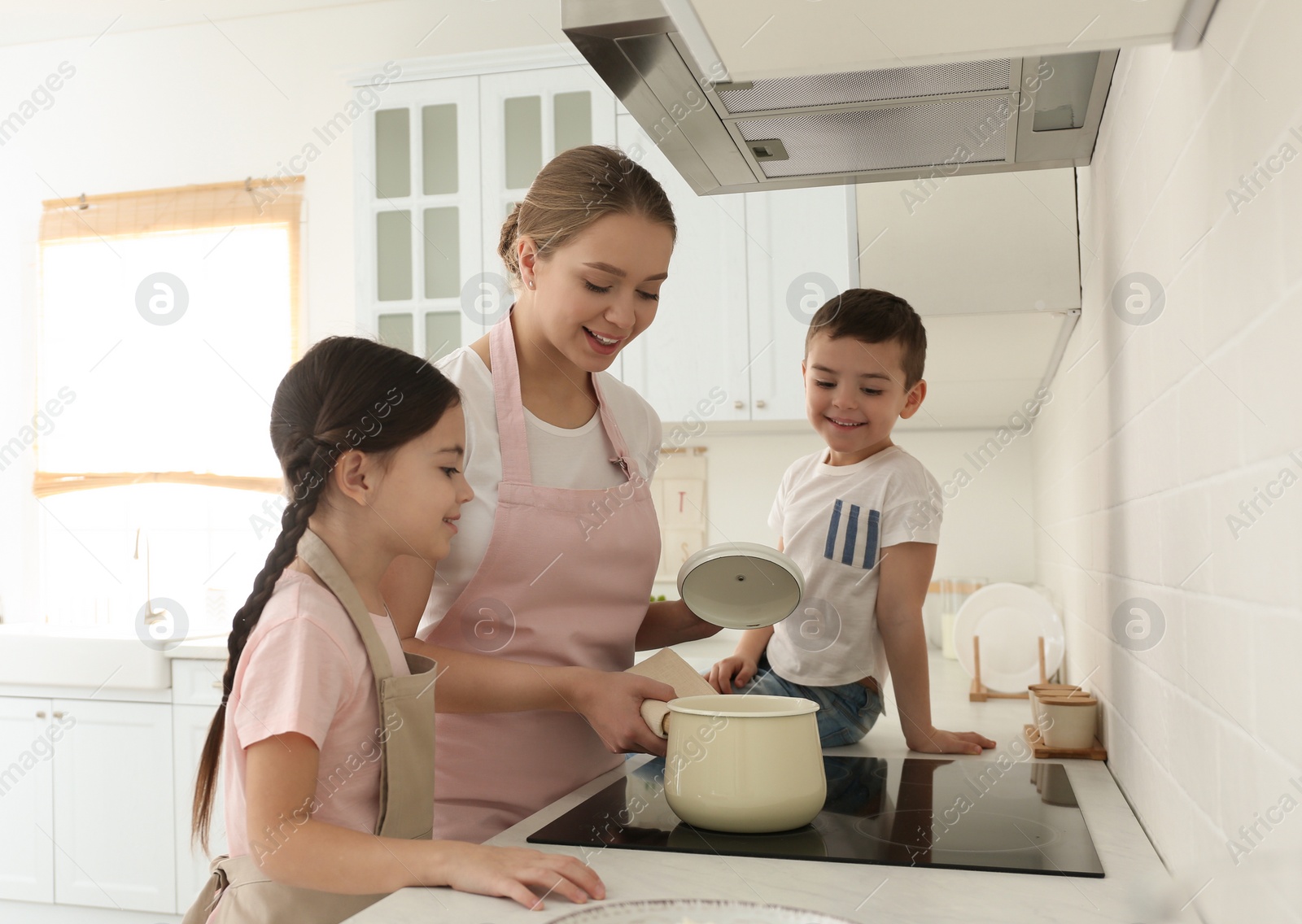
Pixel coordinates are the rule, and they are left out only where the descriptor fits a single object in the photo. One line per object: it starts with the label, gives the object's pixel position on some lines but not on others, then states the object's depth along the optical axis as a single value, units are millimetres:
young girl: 738
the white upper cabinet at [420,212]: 2799
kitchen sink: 2447
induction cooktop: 741
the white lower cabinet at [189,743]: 2418
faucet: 2971
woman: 1027
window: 3168
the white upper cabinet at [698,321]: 2650
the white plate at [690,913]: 606
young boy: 1285
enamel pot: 781
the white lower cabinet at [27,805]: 2547
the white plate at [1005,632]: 1879
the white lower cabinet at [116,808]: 2451
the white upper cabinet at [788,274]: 2609
